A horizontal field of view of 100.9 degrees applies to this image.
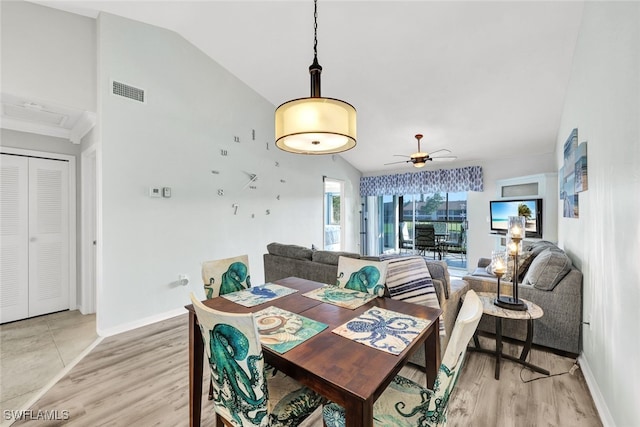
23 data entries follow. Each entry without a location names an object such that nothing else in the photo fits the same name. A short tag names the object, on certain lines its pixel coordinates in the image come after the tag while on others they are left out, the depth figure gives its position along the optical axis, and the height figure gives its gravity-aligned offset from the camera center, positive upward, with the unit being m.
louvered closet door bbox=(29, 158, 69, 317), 3.16 -0.25
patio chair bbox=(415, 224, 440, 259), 6.48 -0.62
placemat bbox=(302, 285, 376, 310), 1.67 -0.56
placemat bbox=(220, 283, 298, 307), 1.73 -0.56
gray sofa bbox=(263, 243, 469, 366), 2.22 -0.59
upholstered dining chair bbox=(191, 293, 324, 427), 0.97 -0.63
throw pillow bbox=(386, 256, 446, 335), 2.08 -0.56
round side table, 2.04 -0.87
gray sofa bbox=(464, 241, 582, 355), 2.29 -0.79
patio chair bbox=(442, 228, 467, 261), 6.16 -0.73
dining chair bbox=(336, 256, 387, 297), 1.87 -0.45
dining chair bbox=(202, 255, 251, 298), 1.93 -0.47
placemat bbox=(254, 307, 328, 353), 1.18 -0.57
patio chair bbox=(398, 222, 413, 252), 7.05 -0.66
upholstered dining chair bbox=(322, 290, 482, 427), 0.92 -0.84
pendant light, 1.39 +0.53
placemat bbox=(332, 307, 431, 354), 1.17 -0.57
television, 4.60 +0.00
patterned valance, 5.62 +0.74
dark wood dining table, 0.91 -0.59
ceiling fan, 4.09 +0.86
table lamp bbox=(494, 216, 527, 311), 2.16 -0.31
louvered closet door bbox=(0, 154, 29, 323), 2.98 -0.25
